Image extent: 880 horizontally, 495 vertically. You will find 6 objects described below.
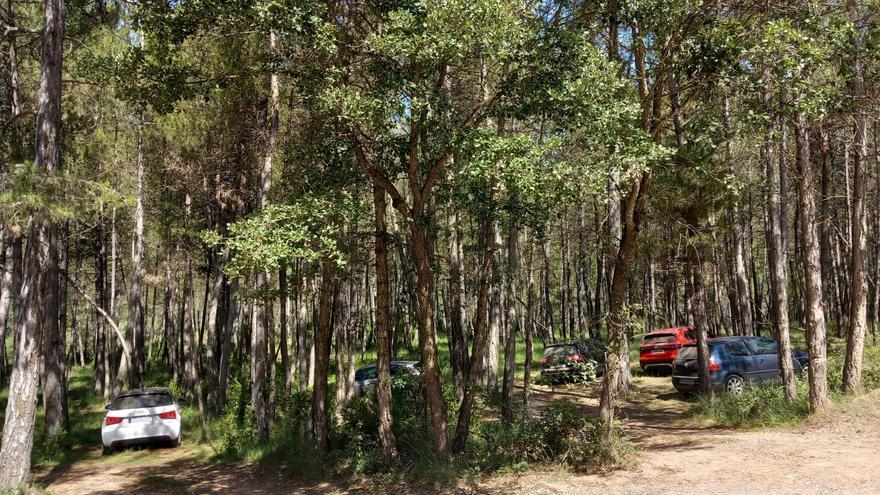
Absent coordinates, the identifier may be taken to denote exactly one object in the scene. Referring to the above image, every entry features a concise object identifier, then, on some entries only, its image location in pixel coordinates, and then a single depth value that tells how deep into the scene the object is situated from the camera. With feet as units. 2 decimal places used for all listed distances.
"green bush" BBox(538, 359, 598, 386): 30.73
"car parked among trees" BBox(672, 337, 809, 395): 48.08
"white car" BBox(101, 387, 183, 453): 45.68
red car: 66.59
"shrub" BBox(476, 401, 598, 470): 31.30
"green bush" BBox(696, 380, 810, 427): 36.29
